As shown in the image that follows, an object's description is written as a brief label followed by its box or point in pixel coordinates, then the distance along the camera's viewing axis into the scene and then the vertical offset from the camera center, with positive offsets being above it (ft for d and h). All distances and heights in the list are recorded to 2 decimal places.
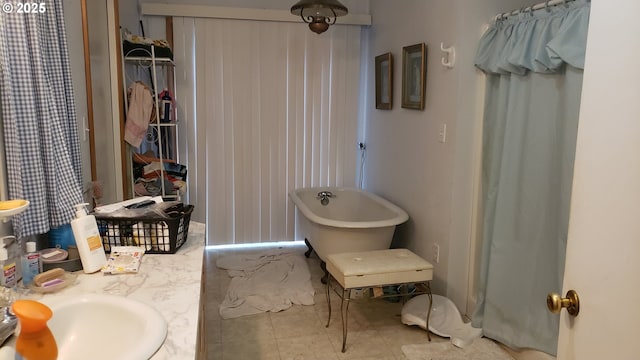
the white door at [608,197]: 3.53 -0.64
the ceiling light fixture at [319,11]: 9.61 +2.02
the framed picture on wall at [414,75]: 11.44 +0.87
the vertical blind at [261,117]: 14.57 -0.23
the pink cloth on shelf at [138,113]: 11.68 -0.13
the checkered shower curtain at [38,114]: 5.12 -0.09
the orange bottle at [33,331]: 3.49 -1.61
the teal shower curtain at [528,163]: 7.68 -0.87
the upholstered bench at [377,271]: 9.25 -3.02
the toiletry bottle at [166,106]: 13.07 +0.05
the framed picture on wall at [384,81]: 13.52 +0.83
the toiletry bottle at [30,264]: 5.16 -1.66
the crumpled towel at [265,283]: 11.30 -4.38
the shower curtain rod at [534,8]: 7.89 +1.78
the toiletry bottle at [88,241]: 5.64 -1.53
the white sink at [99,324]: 4.42 -1.98
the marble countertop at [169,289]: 4.22 -1.91
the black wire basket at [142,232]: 6.31 -1.59
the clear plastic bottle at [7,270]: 4.62 -1.55
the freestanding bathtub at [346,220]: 11.51 -2.84
